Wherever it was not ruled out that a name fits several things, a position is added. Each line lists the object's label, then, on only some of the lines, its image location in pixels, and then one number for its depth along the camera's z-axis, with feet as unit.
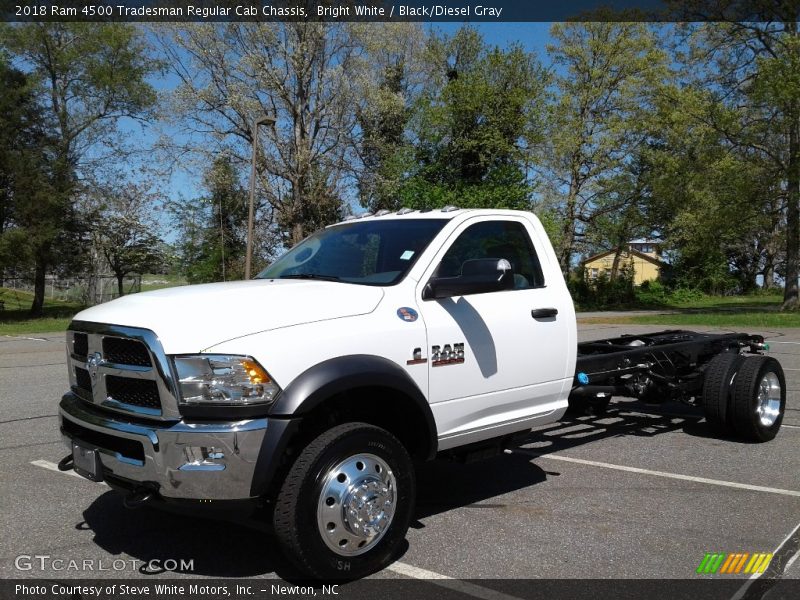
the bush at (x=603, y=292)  135.74
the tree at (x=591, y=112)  132.16
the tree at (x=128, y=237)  125.59
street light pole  72.44
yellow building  285.02
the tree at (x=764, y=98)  89.76
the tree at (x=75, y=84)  108.47
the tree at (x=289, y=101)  106.99
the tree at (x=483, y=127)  123.13
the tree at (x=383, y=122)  109.70
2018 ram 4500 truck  11.23
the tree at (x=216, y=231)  122.72
